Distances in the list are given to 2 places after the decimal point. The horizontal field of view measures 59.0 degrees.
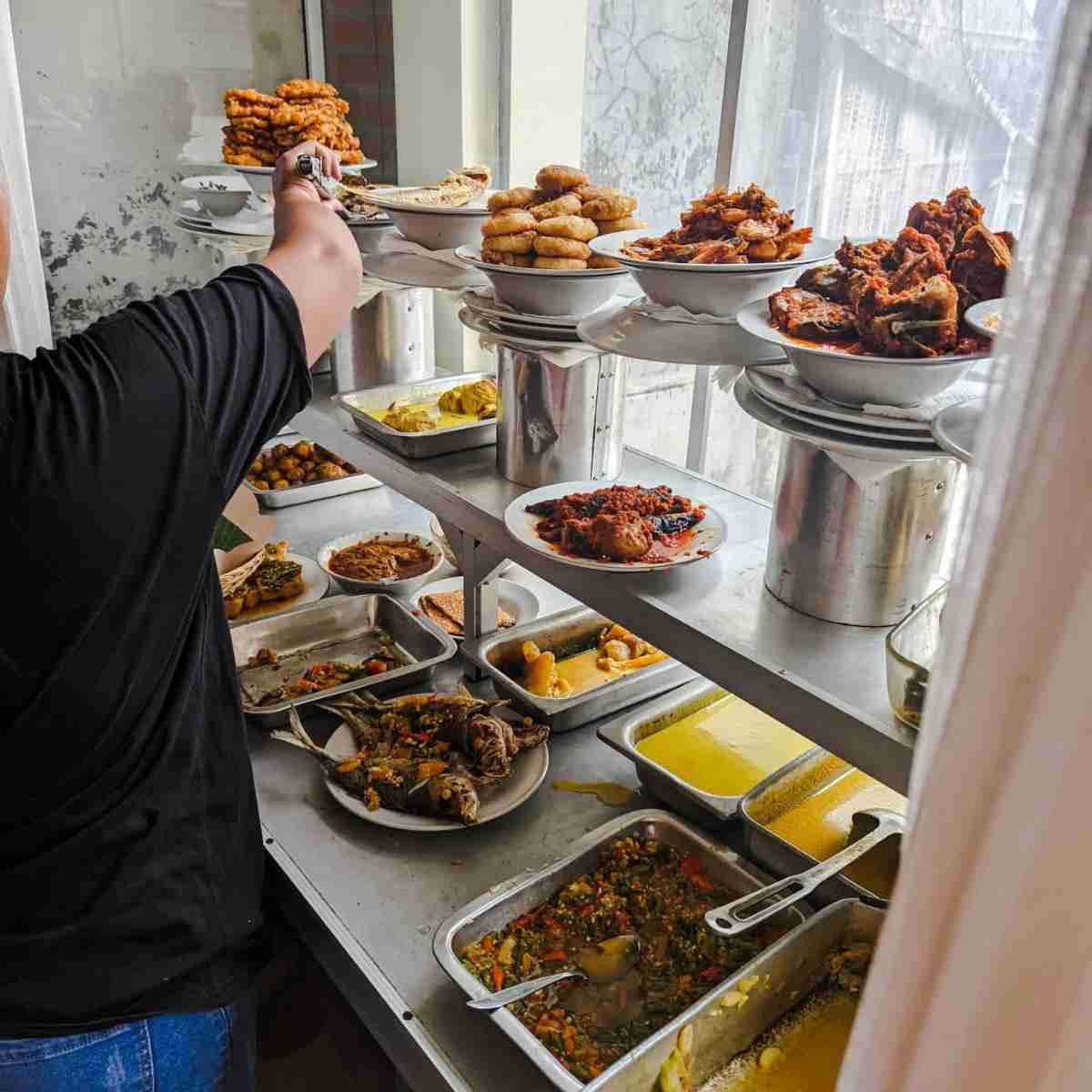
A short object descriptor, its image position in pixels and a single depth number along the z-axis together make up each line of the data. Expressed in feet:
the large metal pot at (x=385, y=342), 7.11
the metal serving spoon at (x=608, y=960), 4.18
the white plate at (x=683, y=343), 3.89
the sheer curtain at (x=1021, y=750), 1.24
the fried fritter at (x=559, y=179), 4.86
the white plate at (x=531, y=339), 4.69
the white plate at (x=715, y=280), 3.79
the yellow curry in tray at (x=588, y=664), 5.80
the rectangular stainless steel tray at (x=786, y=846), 4.31
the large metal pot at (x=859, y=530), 3.46
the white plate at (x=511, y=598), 6.99
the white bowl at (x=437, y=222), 5.38
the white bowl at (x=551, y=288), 4.48
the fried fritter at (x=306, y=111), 6.72
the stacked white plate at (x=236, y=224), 6.78
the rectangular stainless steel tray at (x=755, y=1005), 3.55
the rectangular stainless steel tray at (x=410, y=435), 5.37
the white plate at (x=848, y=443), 3.23
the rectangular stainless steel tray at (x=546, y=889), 3.73
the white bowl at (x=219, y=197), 7.19
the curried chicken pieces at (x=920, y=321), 3.08
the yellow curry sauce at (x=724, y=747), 5.14
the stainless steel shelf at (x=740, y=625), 3.07
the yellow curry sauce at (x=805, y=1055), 3.78
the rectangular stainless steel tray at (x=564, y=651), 5.59
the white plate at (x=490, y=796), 4.96
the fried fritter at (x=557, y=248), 4.46
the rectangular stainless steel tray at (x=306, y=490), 8.54
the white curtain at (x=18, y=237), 6.48
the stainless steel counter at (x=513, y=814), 3.31
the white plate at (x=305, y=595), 7.00
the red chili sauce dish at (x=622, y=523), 3.95
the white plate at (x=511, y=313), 4.63
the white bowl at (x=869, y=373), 3.08
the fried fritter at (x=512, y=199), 4.80
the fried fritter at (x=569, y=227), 4.49
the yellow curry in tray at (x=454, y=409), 5.79
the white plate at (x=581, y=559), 3.87
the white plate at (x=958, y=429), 2.56
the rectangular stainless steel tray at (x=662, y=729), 4.83
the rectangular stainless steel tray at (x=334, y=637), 6.48
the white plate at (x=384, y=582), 7.25
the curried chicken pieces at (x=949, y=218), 3.47
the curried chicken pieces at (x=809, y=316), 3.33
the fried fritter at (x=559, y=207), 4.63
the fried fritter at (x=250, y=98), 6.81
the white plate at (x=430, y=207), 5.33
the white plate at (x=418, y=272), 5.31
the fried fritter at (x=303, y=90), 7.04
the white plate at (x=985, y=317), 2.84
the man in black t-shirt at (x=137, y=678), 2.78
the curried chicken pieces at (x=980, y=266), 3.26
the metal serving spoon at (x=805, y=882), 3.73
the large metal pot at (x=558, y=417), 4.92
